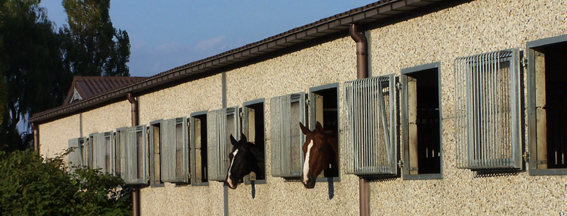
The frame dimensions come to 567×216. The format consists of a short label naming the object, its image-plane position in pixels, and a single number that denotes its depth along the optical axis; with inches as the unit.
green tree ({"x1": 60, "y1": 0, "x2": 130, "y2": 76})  2282.2
